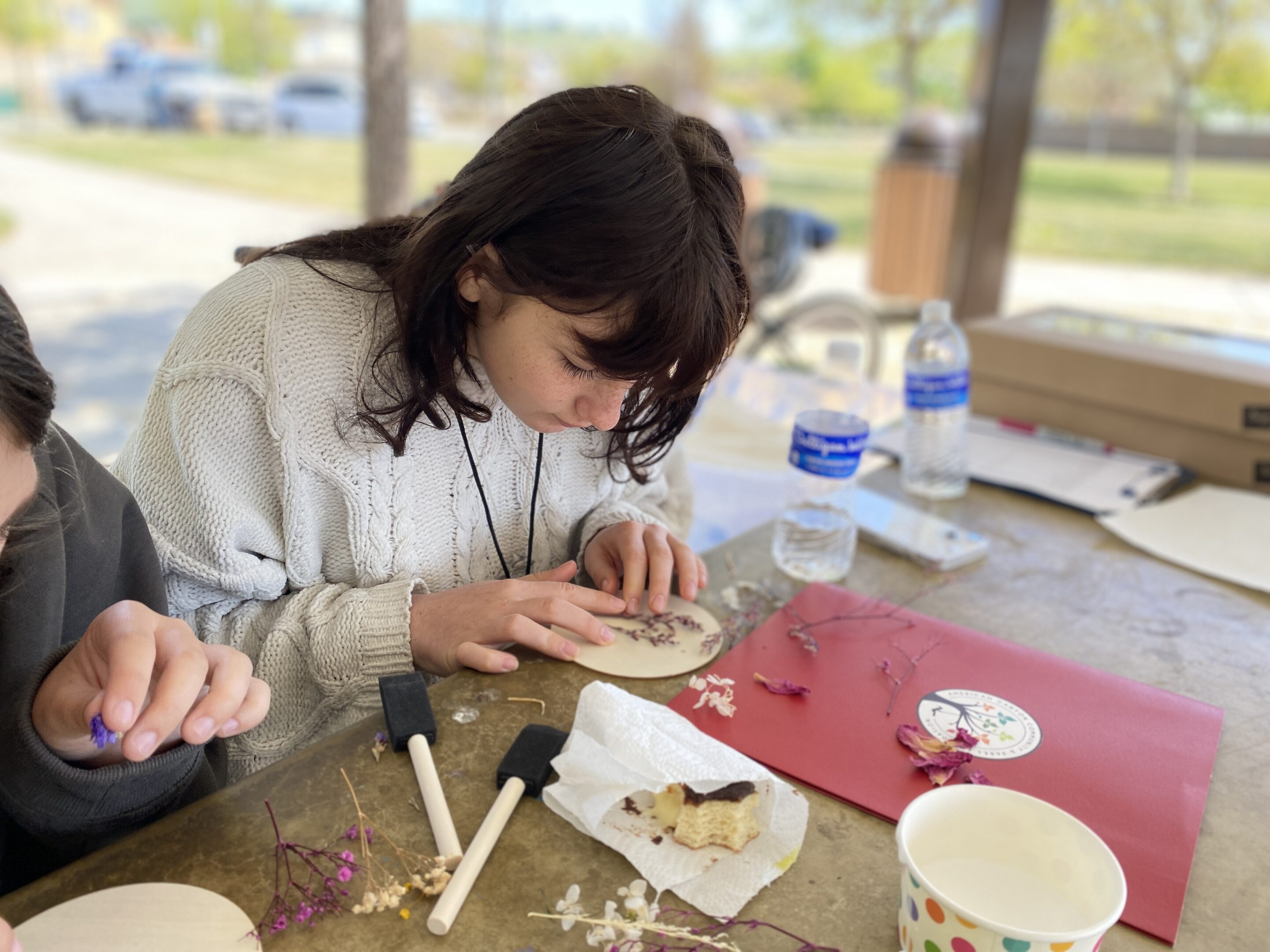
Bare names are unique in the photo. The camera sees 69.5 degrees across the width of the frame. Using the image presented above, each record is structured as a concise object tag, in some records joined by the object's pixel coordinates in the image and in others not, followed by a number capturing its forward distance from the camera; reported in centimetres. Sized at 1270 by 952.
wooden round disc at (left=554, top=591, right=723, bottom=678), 94
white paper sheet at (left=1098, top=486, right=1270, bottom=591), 126
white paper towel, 67
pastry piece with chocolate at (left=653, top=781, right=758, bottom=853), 69
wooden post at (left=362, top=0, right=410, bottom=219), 311
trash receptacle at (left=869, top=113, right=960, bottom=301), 576
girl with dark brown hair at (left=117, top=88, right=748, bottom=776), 88
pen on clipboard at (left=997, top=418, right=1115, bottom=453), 165
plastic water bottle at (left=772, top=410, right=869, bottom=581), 113
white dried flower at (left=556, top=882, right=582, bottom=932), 62
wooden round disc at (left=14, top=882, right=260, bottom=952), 59
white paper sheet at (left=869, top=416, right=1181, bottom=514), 147
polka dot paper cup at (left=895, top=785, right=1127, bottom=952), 56
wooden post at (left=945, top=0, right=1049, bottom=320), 354
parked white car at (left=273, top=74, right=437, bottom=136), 442
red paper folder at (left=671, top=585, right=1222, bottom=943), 75
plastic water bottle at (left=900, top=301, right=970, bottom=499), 144
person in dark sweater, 64
